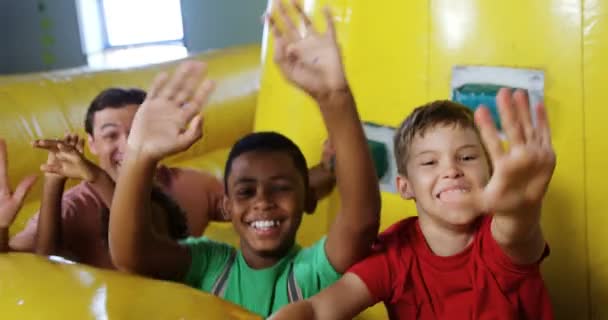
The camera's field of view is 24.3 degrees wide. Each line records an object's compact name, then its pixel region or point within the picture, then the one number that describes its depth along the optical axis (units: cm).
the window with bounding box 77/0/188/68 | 614
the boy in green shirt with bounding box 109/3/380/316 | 200
